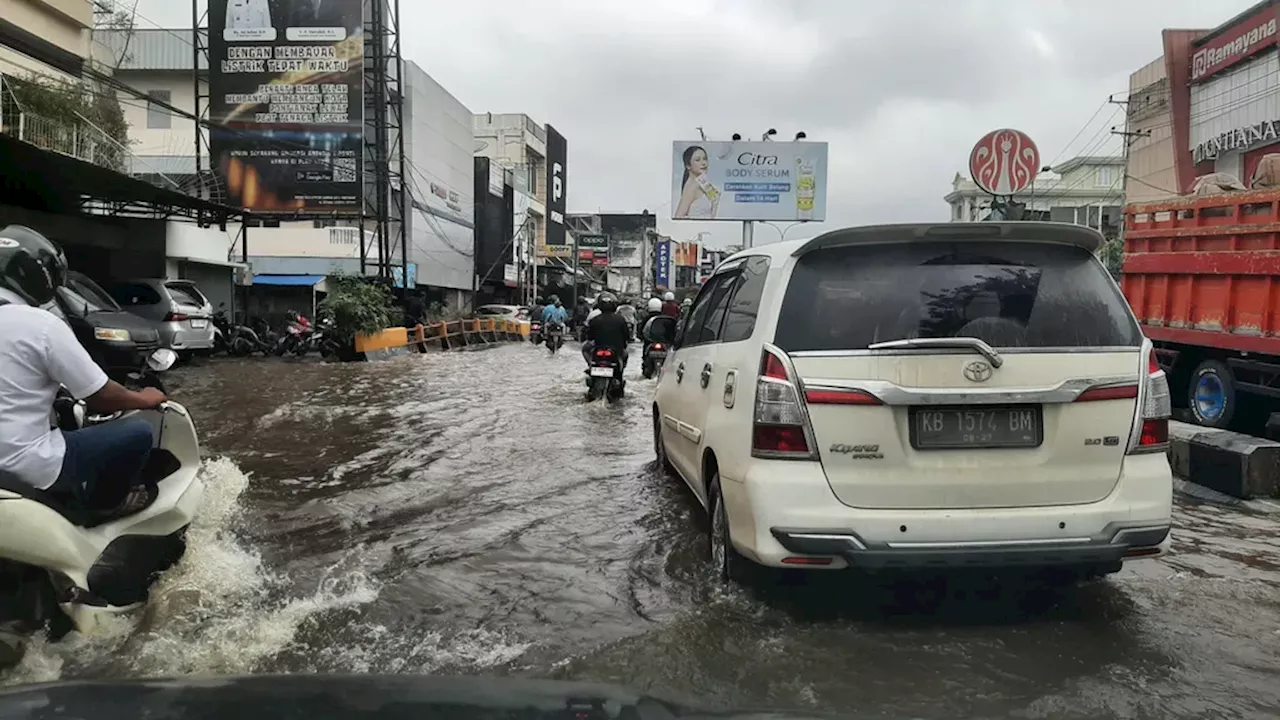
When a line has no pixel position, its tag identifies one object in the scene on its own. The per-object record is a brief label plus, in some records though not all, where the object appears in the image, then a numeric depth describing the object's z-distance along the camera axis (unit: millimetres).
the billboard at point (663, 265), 72188
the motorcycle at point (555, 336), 22891
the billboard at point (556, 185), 55281
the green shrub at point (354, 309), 16953
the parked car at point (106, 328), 5957
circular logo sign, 11648
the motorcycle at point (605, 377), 11594
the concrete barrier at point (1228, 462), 6000
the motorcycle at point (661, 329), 5859
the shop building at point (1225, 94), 18906
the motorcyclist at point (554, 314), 23484
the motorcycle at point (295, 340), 18219
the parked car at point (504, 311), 33219
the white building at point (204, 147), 32531
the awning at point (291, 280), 32156
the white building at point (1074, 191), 45250
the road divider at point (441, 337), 17983
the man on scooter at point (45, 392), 2891
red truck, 7383
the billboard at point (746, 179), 30016
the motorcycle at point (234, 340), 18109
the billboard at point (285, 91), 22312
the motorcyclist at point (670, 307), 15719
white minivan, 3195
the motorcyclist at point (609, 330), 11648
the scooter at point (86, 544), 2777
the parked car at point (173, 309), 14258
